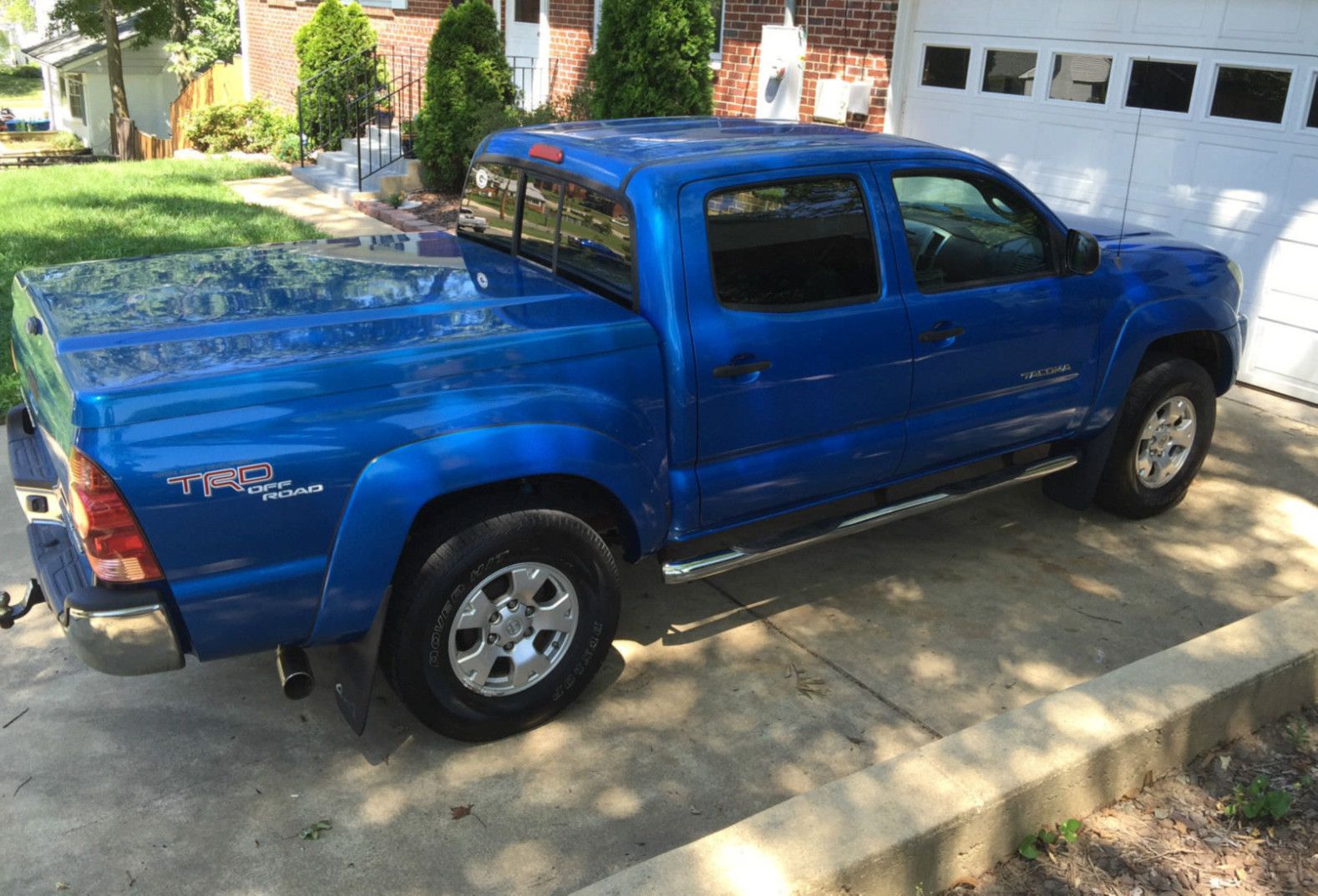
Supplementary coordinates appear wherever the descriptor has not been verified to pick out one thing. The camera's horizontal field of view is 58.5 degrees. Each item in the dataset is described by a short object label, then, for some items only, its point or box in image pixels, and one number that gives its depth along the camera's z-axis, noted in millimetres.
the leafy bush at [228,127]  20078
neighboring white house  39969
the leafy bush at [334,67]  16016
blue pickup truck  3230
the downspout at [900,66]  9328
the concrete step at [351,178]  13031
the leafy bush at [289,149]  16031
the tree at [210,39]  33062
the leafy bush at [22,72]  68562
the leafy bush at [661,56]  10539
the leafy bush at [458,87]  12570
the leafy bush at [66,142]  42528
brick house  9625
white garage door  7223
